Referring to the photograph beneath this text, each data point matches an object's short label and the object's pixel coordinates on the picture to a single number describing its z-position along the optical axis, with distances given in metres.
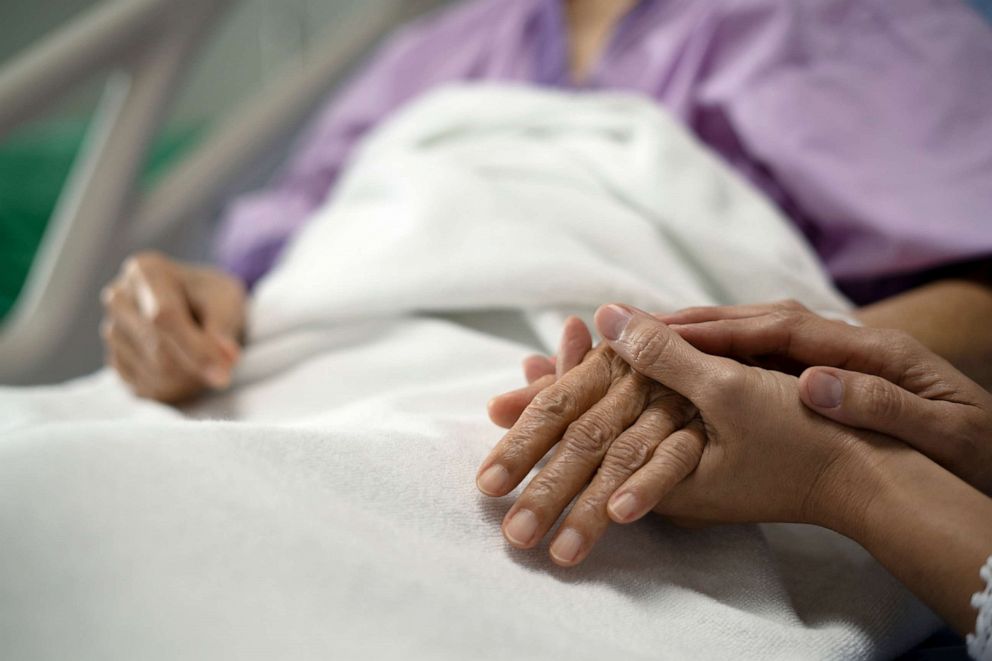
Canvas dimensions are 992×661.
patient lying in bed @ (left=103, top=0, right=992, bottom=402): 0.79
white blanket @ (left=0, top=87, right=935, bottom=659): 0.38
